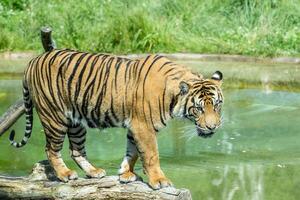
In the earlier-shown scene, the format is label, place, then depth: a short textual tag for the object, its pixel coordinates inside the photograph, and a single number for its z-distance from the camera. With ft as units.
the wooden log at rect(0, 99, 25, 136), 47.96
